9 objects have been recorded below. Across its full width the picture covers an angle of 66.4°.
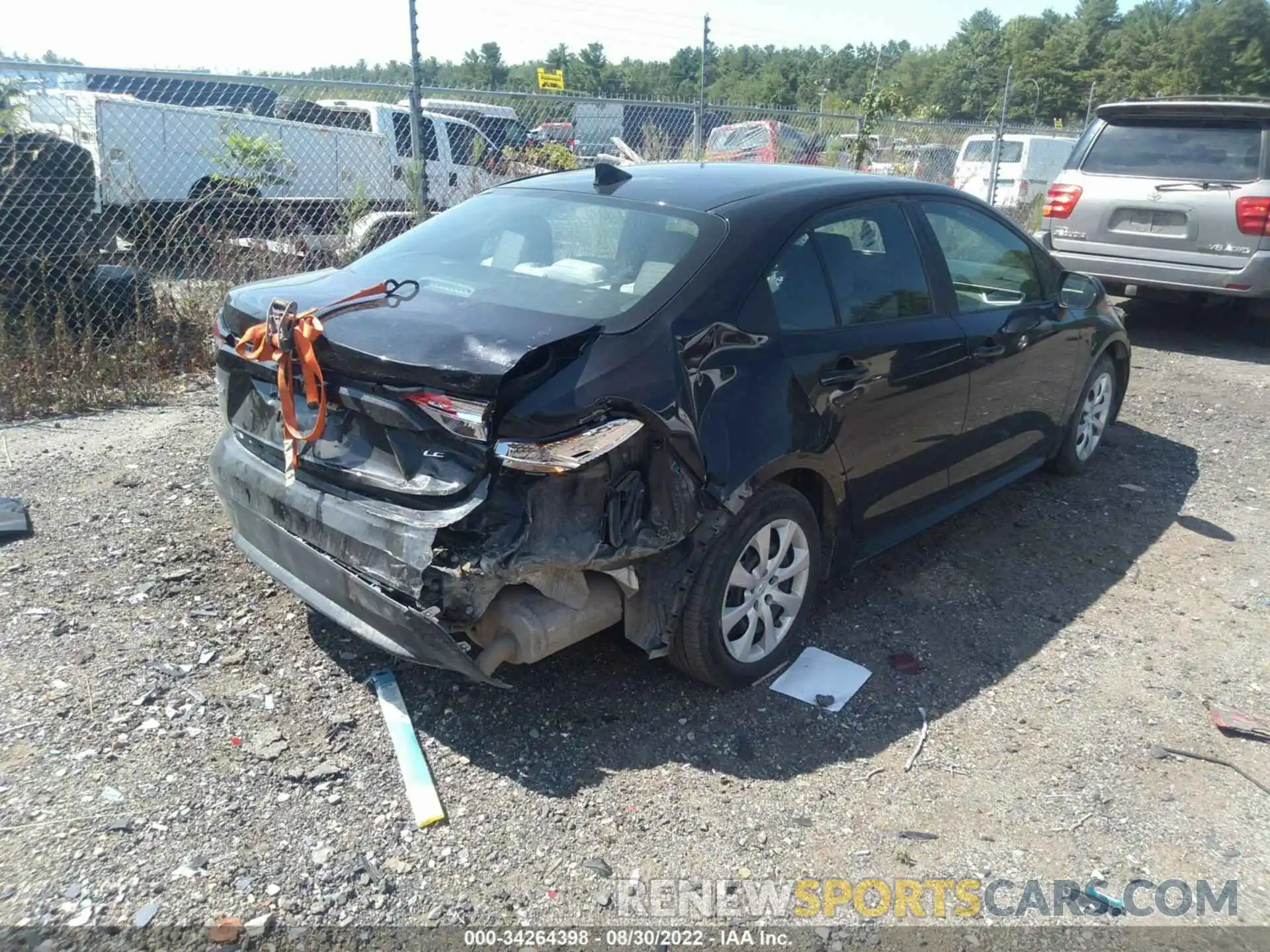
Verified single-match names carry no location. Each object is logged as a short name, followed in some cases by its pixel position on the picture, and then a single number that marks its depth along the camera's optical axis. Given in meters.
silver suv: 7.80
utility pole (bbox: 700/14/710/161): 9.58
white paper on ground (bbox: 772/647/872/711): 3.45
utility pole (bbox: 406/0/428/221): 7.36
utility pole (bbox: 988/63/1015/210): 13.16
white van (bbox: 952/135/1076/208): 18.27
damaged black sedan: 2.72
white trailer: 7.72
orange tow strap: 2.96
